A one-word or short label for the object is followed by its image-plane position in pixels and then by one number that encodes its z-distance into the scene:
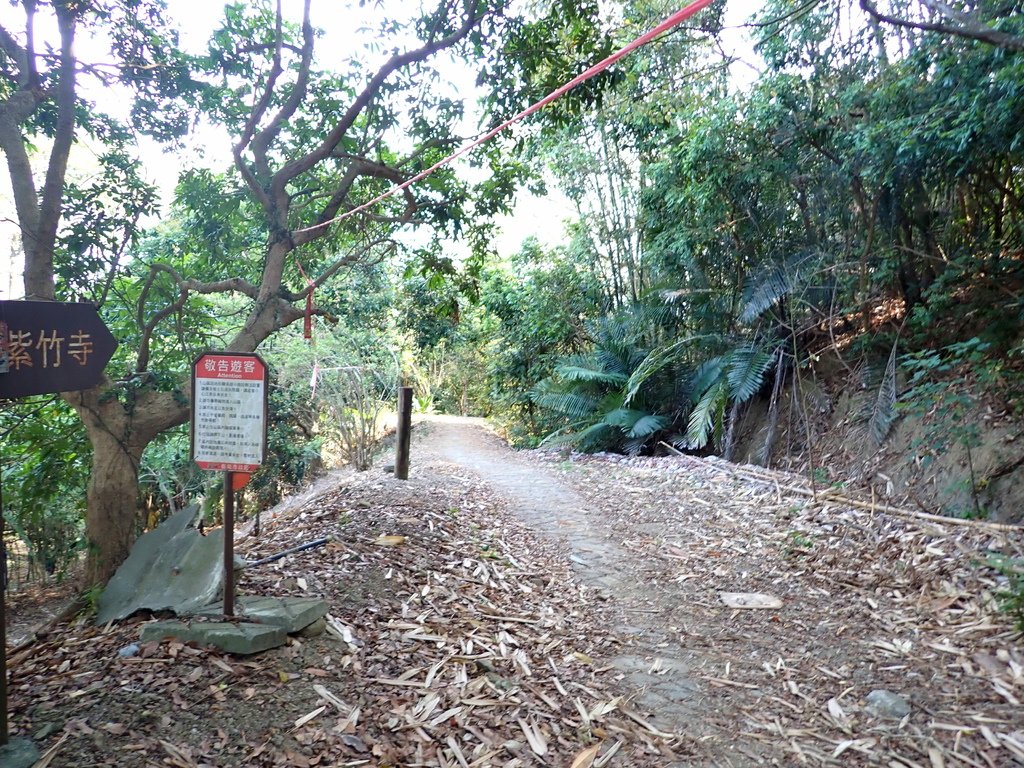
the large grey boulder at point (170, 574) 4.01
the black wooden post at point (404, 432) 7.92
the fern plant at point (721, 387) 9.60
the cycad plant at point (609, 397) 12.18
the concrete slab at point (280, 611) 3.77
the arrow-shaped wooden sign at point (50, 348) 2.96
